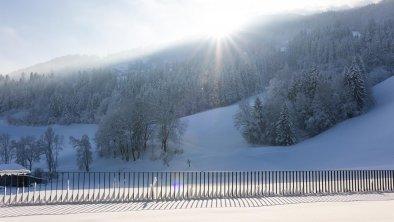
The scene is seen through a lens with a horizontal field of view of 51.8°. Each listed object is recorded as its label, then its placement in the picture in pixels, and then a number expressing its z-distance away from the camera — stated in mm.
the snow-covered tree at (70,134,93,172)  57688
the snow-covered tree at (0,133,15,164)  75688
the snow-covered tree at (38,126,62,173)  62981
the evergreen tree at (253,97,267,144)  68106
